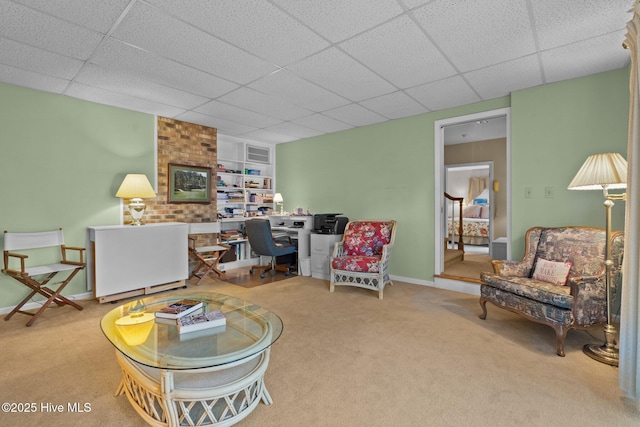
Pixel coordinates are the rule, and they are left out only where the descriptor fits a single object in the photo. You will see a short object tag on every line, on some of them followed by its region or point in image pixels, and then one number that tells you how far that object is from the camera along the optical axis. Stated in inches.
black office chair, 179.2
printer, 188.5
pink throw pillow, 104.2
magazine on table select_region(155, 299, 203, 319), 78.2
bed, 300.0
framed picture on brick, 179.6
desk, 197.3
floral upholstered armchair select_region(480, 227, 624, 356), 90.7
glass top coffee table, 55.2
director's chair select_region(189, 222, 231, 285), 177.0
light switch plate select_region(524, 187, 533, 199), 134.6
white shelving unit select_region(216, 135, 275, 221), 216.7
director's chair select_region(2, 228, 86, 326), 115.8
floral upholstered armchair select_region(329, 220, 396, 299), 148.6
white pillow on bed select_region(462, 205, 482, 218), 331.6
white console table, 135.1
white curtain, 66.1
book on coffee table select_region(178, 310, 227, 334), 72.2
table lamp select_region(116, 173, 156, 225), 146.3
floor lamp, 88.4
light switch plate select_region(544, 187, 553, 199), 129.8
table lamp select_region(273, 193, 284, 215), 236.1
